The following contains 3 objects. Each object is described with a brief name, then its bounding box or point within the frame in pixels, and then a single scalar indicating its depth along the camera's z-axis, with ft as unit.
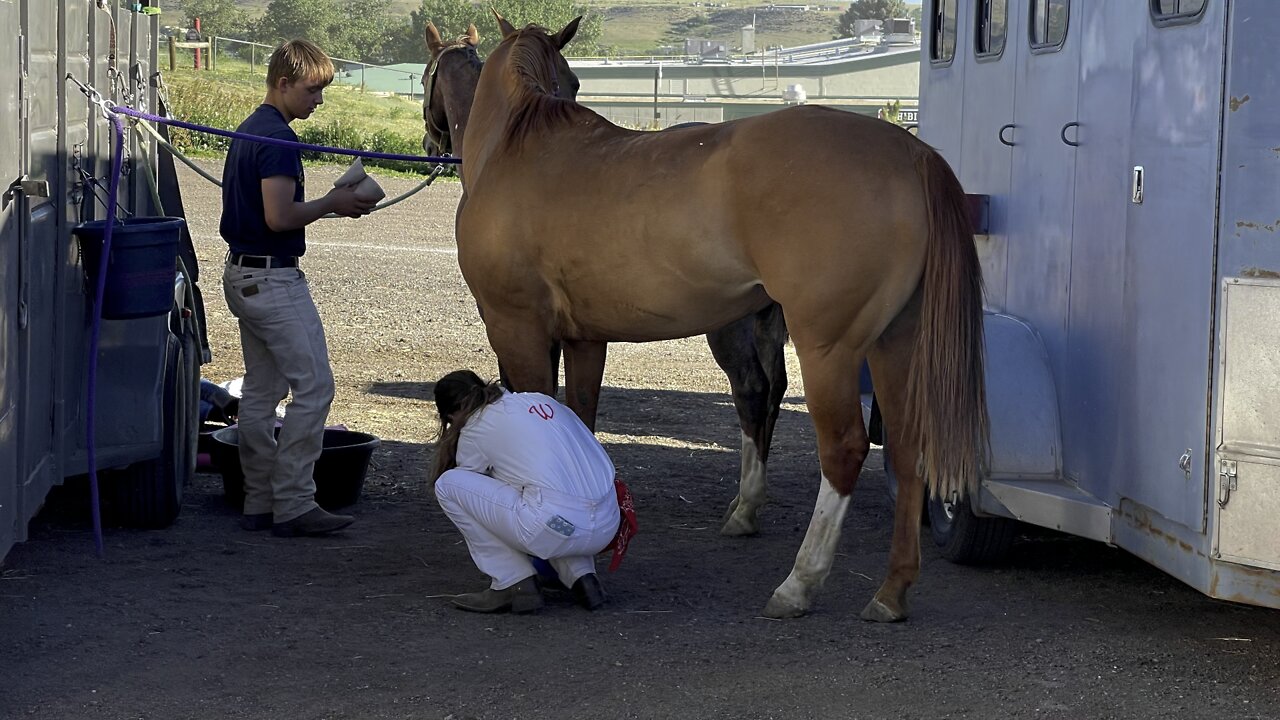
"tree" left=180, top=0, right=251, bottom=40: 317.42
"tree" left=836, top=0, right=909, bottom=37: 430.61
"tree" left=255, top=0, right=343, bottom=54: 308.40
